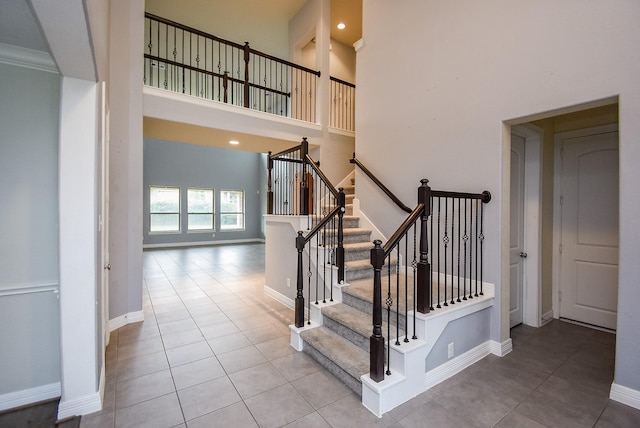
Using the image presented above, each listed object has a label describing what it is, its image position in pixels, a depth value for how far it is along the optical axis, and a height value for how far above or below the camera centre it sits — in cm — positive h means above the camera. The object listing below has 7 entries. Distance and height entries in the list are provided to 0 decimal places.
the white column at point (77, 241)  189 -20
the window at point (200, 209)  1111 +13
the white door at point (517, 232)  345 -23
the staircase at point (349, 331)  234 -112
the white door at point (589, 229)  331 -19
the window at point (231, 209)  1181 +14
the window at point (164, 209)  1047 +12
